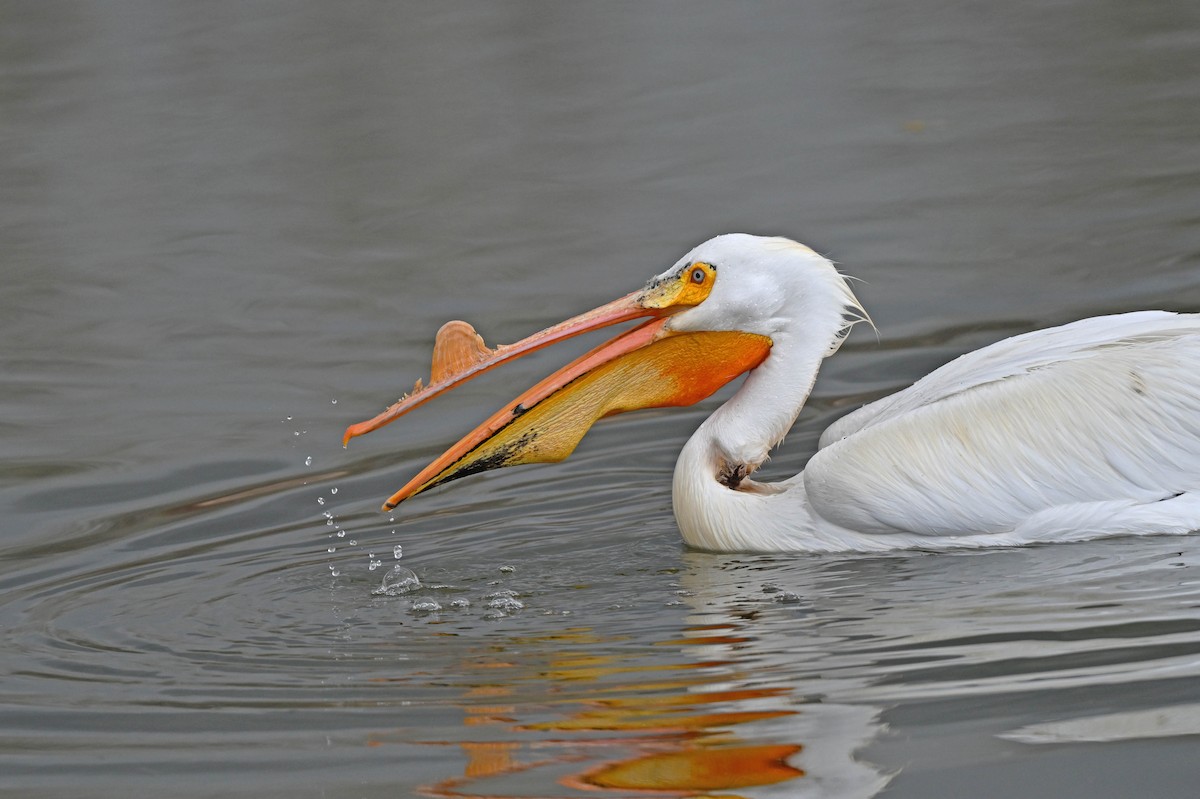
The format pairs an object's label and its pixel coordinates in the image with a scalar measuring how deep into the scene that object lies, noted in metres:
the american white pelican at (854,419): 9.43
